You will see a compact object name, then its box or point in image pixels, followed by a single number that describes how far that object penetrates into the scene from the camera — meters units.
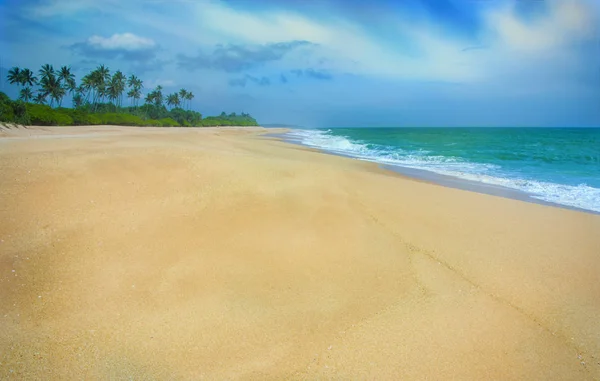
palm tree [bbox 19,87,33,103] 62.00
